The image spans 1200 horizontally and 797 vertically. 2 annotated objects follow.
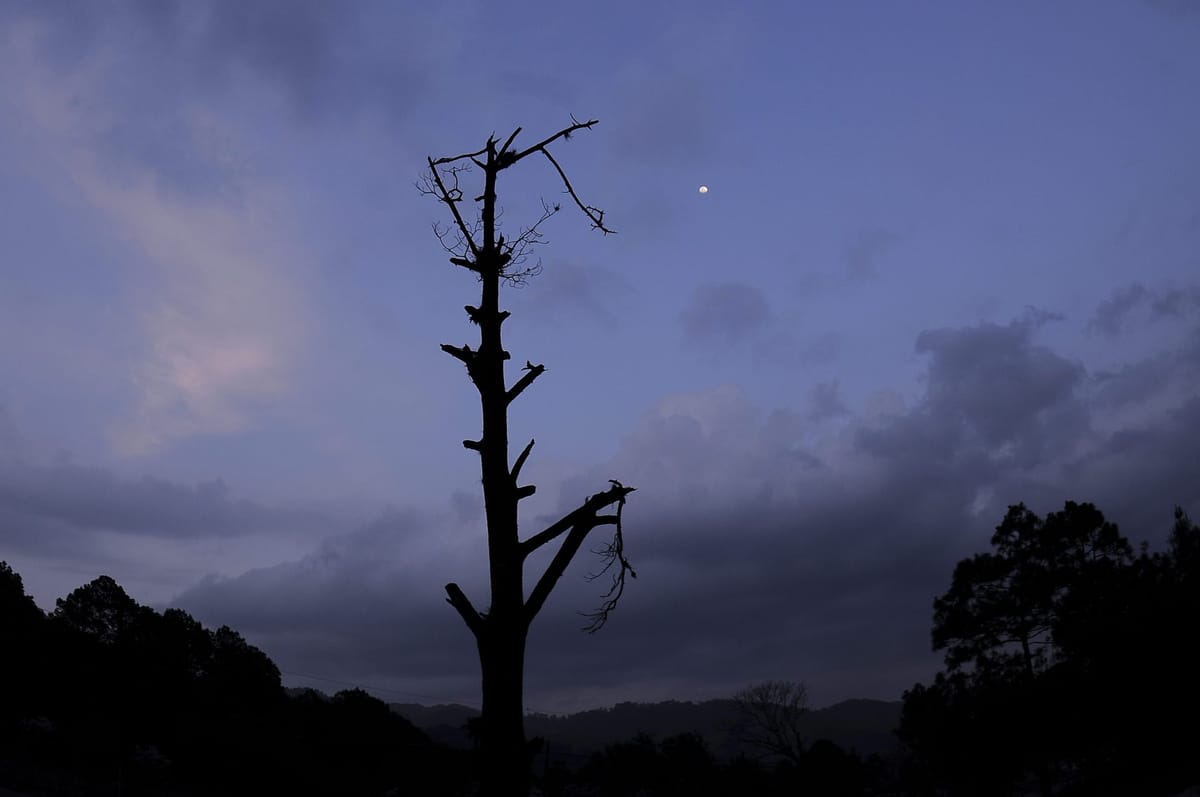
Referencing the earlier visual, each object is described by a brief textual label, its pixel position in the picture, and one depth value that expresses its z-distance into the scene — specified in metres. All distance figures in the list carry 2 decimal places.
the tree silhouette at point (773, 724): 69.88
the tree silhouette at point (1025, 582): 40.16
